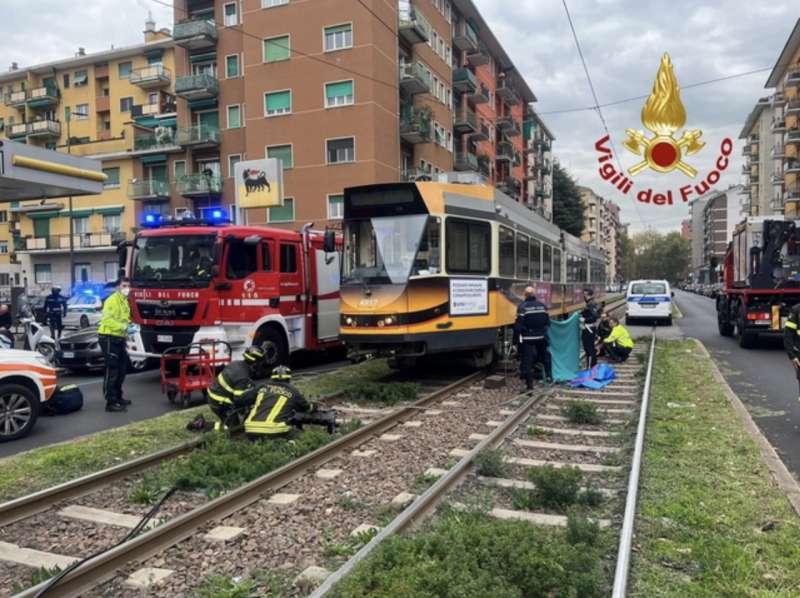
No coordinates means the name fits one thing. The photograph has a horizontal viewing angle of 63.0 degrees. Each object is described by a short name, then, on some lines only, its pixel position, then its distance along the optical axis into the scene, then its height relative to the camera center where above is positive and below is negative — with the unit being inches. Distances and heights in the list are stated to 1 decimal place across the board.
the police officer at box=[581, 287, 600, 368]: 510.0 -43.9
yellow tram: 410.6 +6.4
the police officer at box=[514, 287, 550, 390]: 427.5 -33.7
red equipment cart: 393.4 -54.5
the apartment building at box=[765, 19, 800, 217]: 2625.5 +648.4
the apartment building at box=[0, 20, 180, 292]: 1752.0 +421.8
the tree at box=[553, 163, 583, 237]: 2573.8 +296.3
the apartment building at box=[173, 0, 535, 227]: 1330.0 +413.9
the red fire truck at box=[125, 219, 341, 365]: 444.1 -2.5
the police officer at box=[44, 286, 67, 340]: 796.6 -30.7
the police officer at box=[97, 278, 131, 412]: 387.5 -35.0
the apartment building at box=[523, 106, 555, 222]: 2757.4 +495.4
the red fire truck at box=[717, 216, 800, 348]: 661.9 -2.1
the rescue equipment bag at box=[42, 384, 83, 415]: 380.2 -68.5
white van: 1051.3 -39.7
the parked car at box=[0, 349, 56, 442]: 315.6 -51.5
